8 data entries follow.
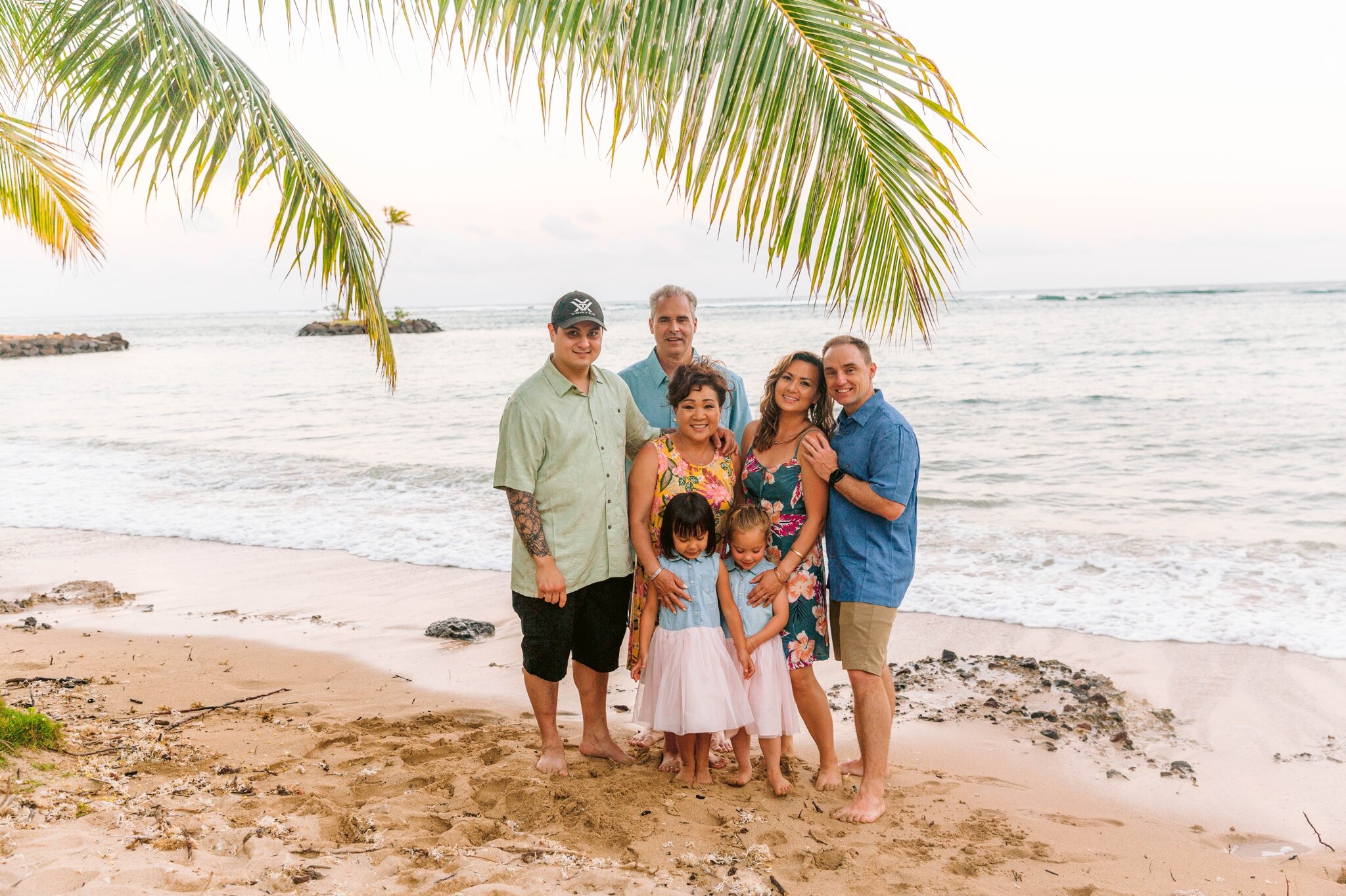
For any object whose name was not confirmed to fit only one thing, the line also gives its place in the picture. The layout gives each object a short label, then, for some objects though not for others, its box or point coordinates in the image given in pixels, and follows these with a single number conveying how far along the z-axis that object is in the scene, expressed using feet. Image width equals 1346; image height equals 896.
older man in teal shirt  14.76
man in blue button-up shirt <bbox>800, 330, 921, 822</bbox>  12.30
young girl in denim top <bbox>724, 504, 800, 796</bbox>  12.57
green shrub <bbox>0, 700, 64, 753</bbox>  12.32
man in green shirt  12.63
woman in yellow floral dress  12.59
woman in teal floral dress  12.60
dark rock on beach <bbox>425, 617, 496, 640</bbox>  21.12
